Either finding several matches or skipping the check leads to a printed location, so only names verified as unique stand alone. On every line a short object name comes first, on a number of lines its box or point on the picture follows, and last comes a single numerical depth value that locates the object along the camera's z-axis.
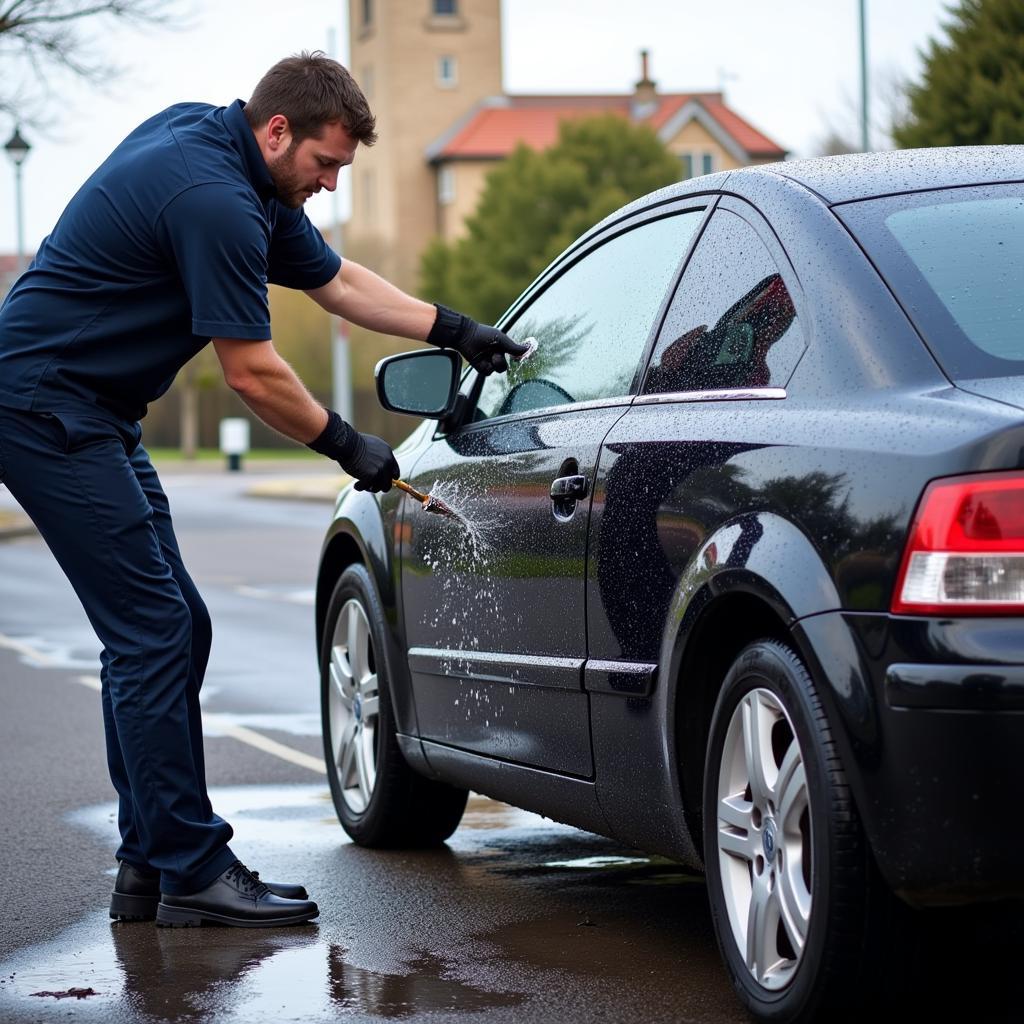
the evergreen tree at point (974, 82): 24.33
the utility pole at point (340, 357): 40.03
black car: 3.28
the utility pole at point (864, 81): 25.61
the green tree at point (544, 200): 54.72
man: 4.84
